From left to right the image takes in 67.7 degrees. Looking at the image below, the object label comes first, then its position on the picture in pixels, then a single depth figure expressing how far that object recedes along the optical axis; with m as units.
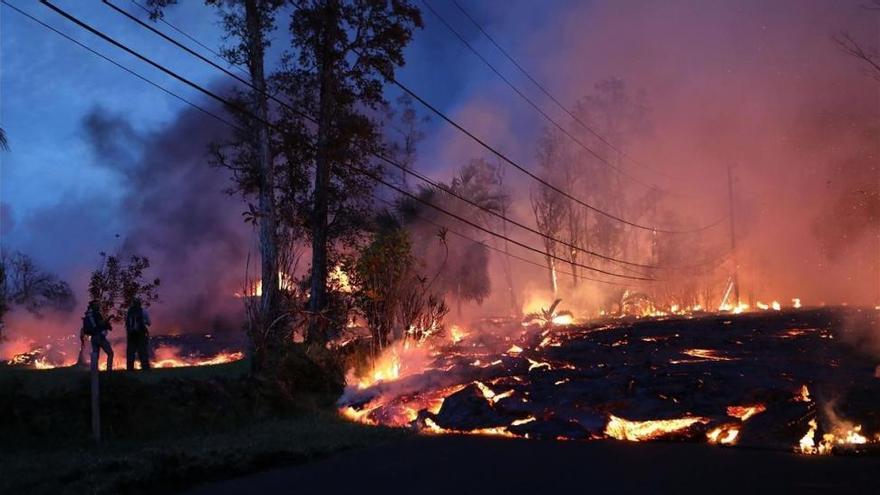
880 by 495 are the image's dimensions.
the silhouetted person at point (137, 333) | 17.12
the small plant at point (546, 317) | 38.34
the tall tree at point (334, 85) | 20.83
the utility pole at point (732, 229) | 45.22
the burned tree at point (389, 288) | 18.27
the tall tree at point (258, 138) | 18.34
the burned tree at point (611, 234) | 62.78
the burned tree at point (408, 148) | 50.12
